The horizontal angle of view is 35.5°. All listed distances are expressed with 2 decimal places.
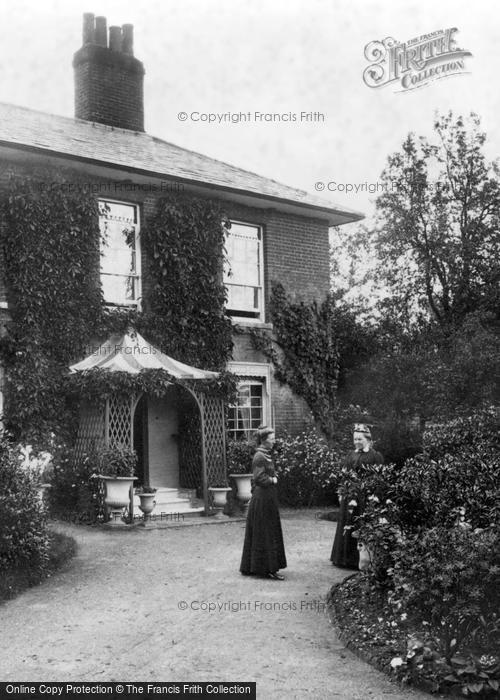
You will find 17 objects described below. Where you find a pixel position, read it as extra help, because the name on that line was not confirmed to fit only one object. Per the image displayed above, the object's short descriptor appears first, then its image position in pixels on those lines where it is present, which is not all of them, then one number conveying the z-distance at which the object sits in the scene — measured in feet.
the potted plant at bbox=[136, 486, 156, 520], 41.45
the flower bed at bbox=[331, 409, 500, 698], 17.34
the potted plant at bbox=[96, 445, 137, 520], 39.99
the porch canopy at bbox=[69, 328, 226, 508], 42.57
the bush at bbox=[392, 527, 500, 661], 17.83
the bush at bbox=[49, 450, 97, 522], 41.09
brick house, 47.78
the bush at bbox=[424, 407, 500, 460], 31.04
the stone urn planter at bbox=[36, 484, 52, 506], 29.53
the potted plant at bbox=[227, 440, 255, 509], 47.70
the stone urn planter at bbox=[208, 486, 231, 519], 45.14
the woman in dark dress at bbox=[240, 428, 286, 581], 28.25
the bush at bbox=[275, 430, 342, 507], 48.98
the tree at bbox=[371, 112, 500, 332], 85.81
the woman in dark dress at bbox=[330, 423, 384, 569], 29.19
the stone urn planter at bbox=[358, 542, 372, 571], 25.21
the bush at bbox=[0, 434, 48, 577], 26.25
